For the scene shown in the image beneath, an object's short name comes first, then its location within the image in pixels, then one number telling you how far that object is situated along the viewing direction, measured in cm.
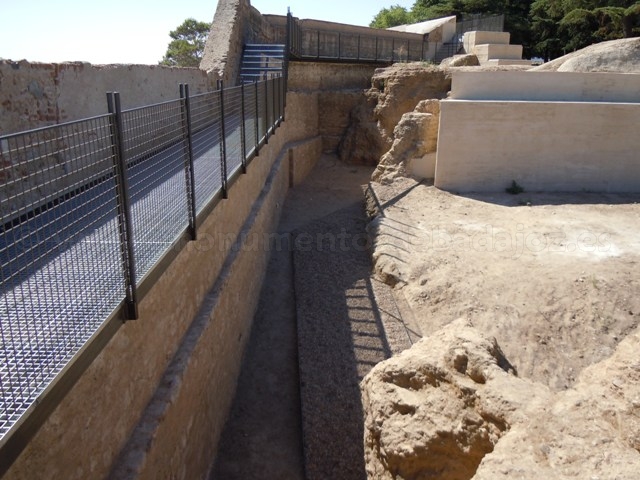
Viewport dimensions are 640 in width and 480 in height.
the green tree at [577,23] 2498
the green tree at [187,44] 3866
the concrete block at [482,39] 2353
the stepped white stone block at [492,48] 2067
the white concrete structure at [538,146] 1373
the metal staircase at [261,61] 1528
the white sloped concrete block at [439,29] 2598
